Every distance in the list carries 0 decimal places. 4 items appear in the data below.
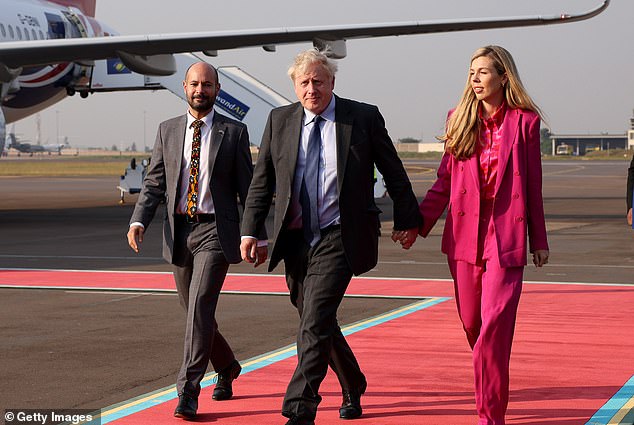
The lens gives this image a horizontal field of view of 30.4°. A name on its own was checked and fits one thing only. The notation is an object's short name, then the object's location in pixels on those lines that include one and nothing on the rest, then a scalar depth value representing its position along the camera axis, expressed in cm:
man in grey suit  655
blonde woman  572
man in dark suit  586
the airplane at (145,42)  2091
